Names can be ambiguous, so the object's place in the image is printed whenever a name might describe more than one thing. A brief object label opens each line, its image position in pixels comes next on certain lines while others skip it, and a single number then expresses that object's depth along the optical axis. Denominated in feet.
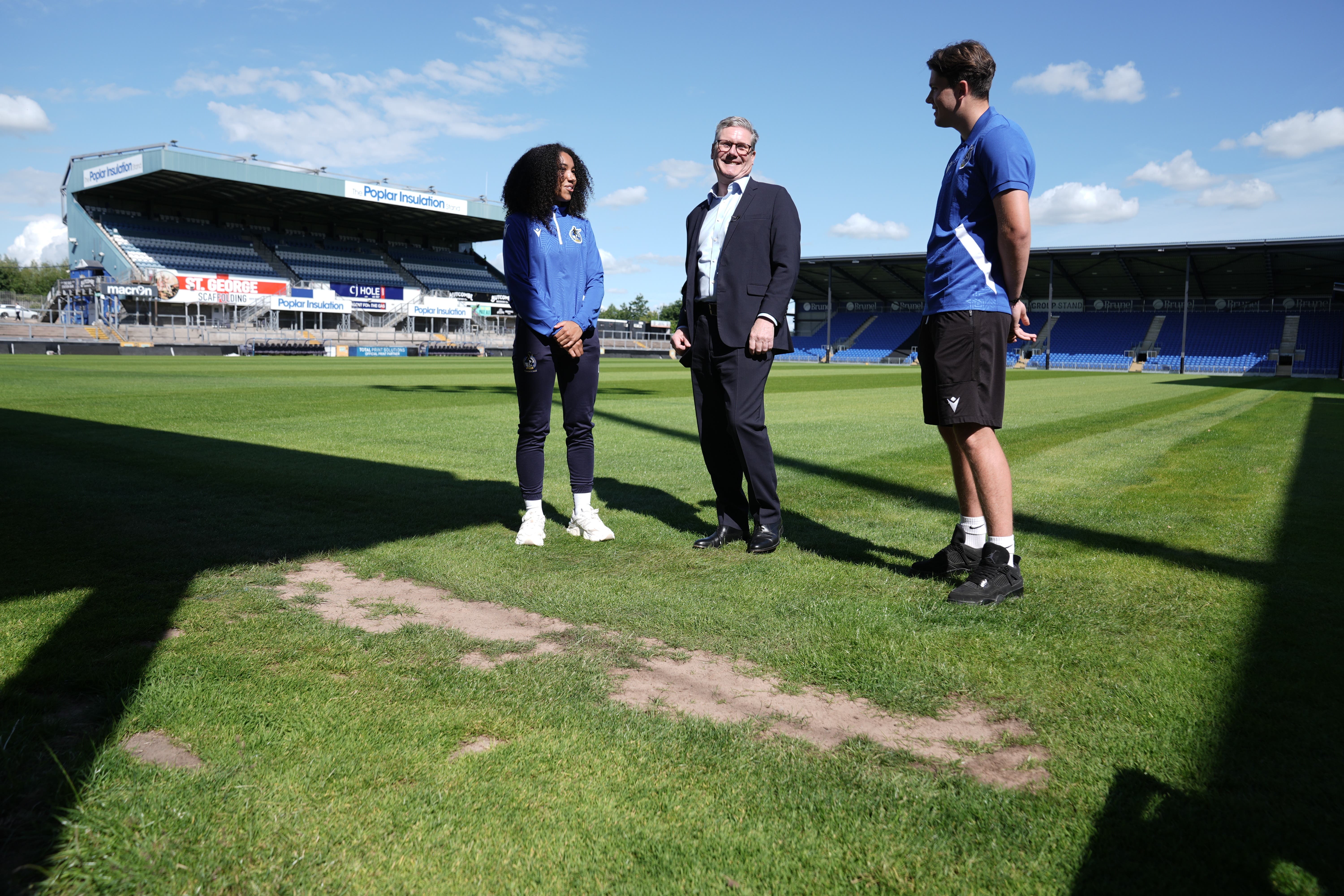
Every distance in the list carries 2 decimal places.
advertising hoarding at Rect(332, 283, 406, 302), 170.50
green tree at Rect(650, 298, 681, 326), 394.11
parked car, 143.43
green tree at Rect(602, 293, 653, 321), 422.00
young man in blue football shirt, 9.82
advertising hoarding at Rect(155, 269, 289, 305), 149.48
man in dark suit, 12.62
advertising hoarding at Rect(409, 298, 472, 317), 180.86
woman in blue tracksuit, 13.05
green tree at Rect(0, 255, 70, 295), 298.15
